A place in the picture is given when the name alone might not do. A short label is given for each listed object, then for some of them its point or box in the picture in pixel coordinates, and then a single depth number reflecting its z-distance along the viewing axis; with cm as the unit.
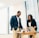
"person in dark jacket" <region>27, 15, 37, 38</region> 264
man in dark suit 265
